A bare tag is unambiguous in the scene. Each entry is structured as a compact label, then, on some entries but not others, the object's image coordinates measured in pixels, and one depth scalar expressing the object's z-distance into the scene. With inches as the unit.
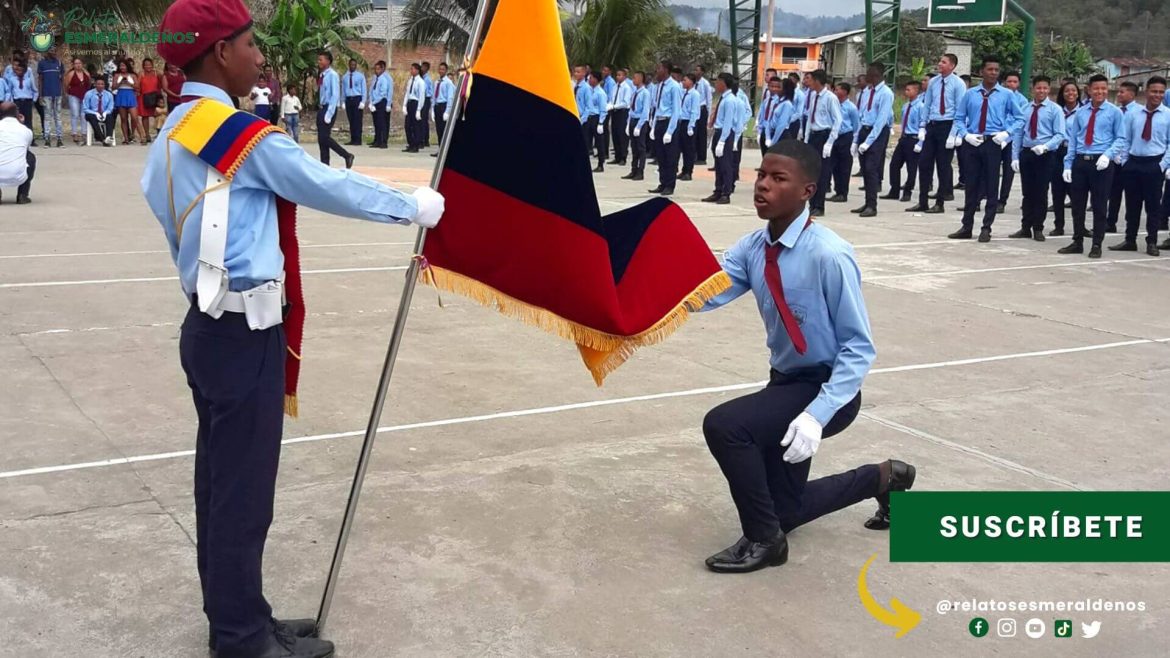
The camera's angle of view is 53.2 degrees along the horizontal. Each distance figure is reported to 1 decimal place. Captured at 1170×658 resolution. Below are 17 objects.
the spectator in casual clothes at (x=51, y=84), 891.4
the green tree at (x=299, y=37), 1143.0
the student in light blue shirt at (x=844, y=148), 706.8
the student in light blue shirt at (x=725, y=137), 676.7
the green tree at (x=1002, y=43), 2329.0
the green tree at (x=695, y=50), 2196.1
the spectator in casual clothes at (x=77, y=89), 900.6
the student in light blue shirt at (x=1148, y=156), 509.0
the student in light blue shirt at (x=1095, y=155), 513.7
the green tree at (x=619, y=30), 1227.2
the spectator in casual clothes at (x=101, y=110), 908.6
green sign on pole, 912.3
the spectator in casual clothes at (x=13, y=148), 524.7
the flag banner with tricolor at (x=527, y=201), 148.8
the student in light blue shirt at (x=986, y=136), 557.6
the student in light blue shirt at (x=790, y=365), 164.7
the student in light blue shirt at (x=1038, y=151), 559.5
